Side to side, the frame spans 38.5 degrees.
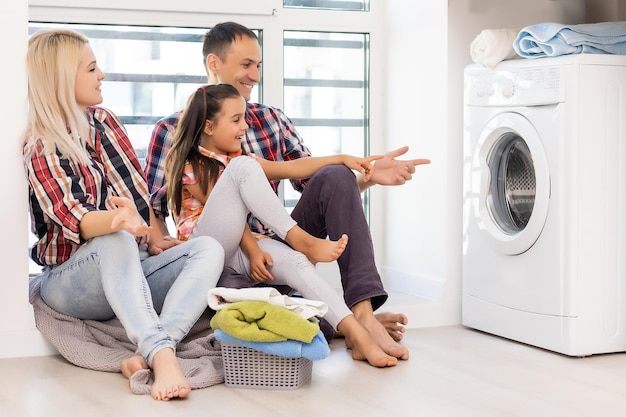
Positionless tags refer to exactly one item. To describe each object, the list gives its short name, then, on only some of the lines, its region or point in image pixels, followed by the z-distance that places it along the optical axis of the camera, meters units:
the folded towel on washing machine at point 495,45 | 2.68
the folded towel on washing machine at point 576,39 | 2.47
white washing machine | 2.44
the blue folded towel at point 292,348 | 2.04
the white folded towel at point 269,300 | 2.09
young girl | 2.35
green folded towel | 2.03
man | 2.44
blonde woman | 2.13
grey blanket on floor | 2.22
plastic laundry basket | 2.08
